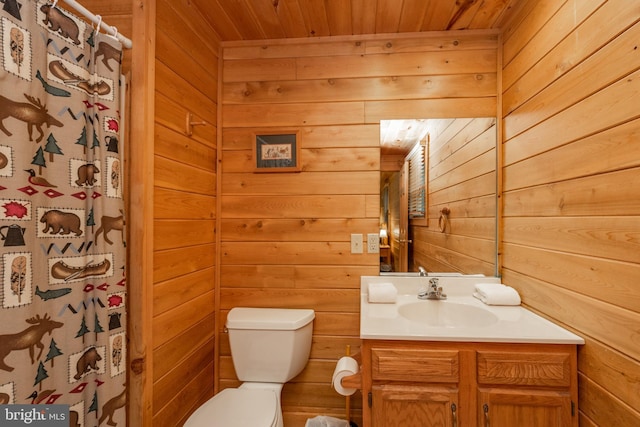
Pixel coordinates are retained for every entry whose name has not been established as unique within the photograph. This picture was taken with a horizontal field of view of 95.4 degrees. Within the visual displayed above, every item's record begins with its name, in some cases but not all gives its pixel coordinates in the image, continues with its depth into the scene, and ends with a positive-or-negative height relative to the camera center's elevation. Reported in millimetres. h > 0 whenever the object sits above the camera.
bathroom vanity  1116 -623
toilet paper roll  1303 -710
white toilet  1587 -717
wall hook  1492 +485
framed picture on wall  1803 +407
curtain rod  952 +704
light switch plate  1773 -156
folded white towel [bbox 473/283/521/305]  1477 -395
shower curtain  806 +1
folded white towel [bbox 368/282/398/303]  1555 -409
